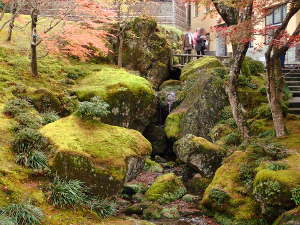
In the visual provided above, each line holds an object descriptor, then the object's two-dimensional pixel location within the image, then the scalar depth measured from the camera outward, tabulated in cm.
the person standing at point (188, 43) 2494
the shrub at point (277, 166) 886
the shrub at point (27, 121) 1057
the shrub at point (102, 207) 854
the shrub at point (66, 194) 809
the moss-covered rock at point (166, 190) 1180
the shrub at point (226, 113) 1617
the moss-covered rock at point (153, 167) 1524
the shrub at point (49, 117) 1164
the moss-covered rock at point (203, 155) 1245
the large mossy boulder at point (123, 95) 1427
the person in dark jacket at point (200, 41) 2406
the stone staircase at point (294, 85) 1639
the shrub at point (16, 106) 1132
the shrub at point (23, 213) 693
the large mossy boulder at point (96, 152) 858
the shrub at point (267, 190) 800
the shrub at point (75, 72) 1633
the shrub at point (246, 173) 997
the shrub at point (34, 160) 886
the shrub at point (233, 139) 1383
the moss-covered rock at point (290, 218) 713
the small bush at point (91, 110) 988
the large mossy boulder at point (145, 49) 2039
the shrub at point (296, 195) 758
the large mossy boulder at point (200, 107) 1628
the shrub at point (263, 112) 1480
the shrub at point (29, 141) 916
